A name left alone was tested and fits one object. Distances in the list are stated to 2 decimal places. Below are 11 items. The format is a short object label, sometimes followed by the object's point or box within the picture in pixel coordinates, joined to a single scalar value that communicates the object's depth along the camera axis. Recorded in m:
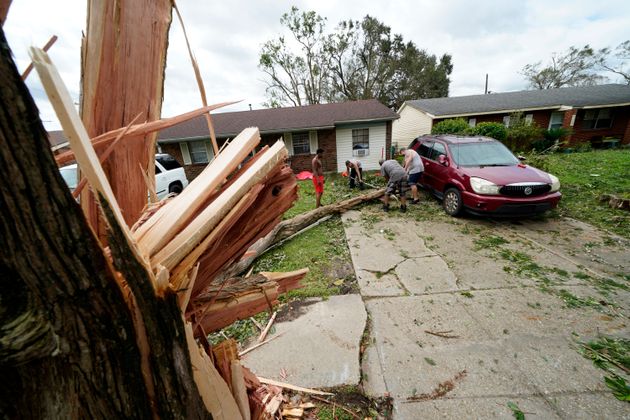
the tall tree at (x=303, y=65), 22.11
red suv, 5.21
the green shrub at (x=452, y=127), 14.83
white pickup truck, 8.12
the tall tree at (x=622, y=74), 27.62
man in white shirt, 7.19
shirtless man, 7.08
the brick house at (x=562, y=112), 17.27
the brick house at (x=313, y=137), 13.58
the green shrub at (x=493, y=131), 14.35
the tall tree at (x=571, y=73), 28.66
